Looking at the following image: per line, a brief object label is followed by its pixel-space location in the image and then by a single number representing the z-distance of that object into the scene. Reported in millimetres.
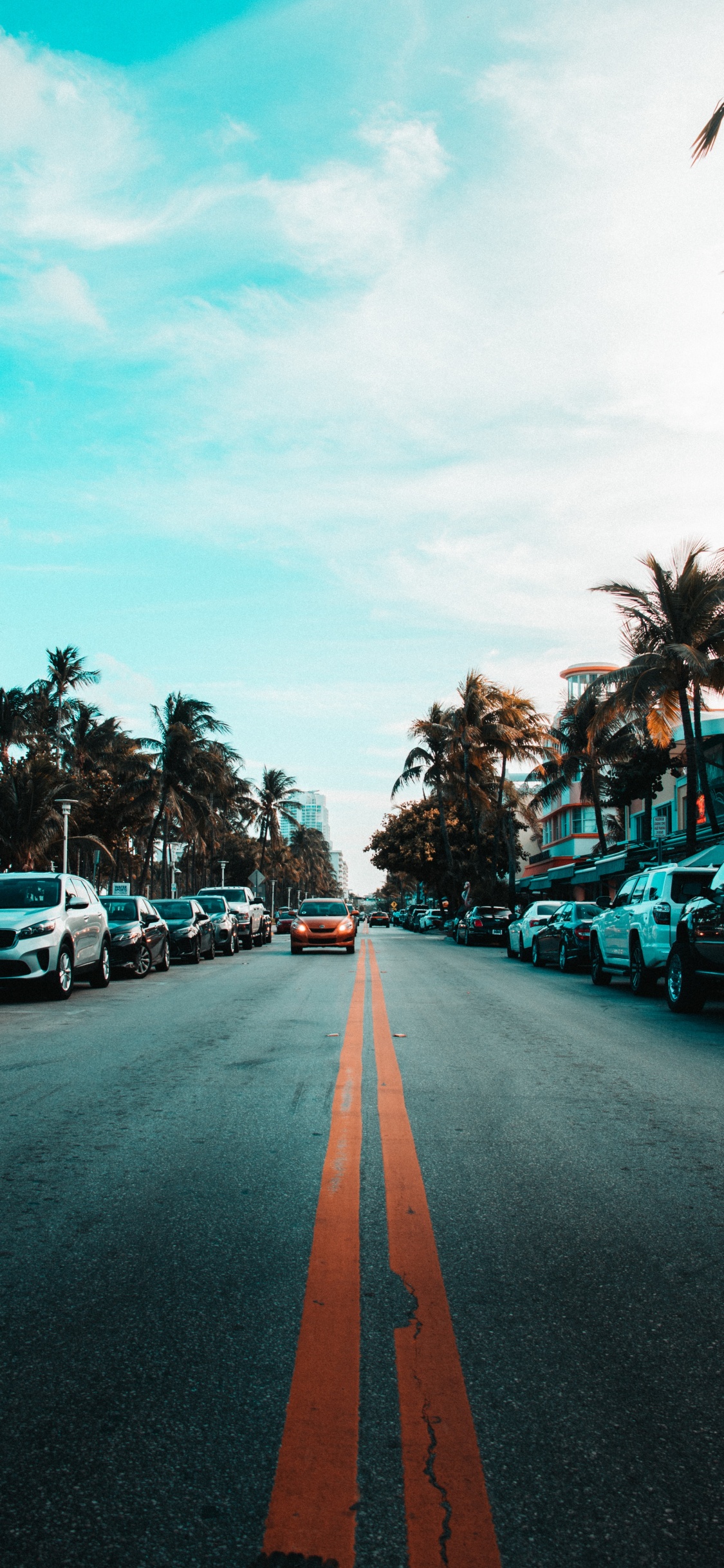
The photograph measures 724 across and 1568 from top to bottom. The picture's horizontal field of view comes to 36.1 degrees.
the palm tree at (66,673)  53344
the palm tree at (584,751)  37562
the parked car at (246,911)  31641
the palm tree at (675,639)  23719
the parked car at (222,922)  27156
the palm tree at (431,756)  53500
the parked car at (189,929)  23016
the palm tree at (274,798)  76812
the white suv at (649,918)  14656
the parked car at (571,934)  21438
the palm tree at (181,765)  45844
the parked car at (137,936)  18531
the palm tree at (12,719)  40375
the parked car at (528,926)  25891
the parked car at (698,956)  12094
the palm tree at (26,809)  35031
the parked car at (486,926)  37438
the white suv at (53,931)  13375
